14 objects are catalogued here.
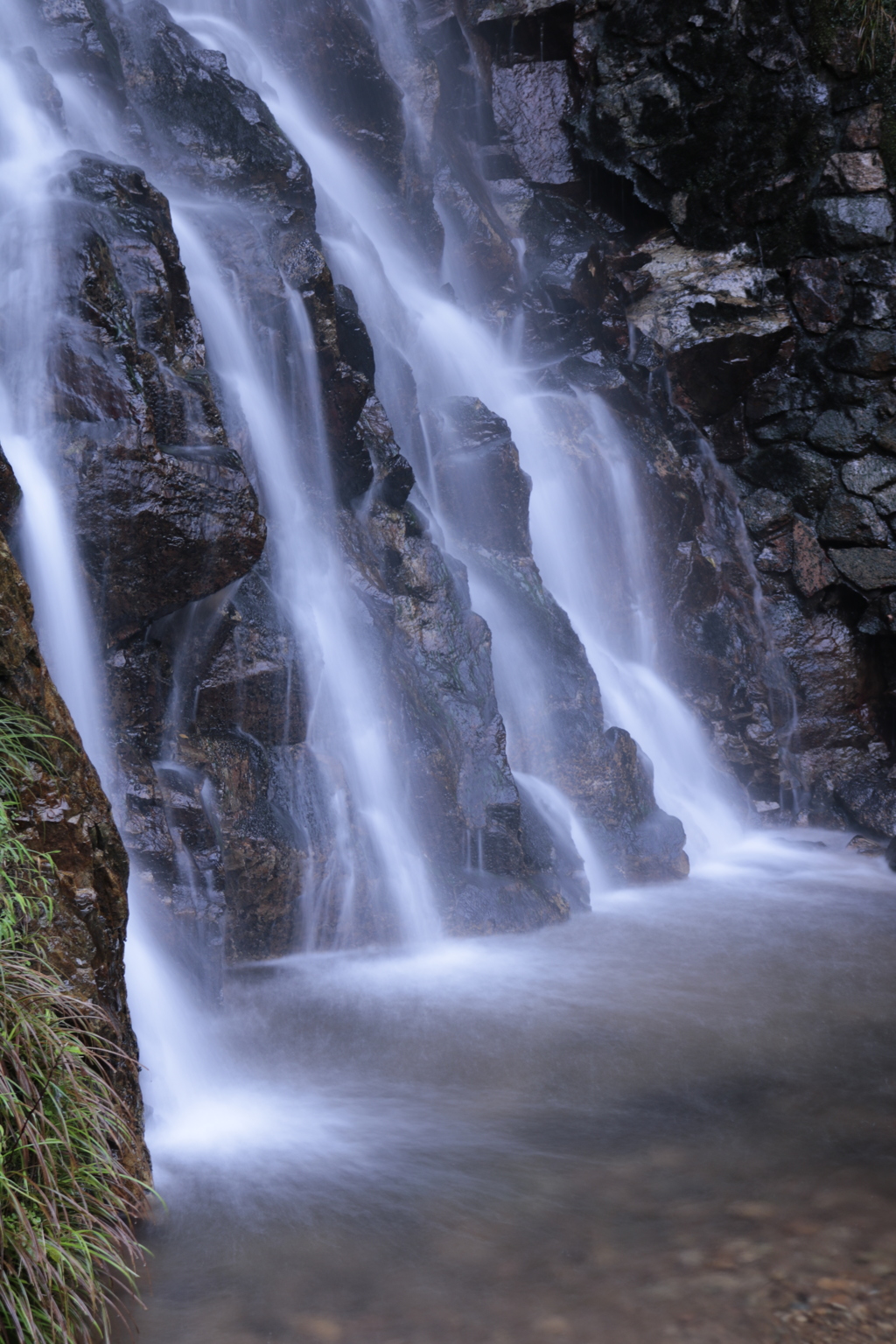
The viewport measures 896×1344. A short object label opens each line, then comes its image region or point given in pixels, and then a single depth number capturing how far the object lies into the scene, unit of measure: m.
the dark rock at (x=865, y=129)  12.57
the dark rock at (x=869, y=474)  12.34
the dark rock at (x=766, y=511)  12.91
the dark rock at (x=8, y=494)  5.35
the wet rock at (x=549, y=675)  9.71
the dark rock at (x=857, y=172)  12.51
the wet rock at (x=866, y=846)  11.01
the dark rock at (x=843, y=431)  12.48
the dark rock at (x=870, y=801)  11.73
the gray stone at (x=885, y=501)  12.29
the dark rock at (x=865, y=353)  12.30
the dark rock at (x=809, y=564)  12.66
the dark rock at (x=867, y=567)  12.23
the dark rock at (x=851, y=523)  12.32
